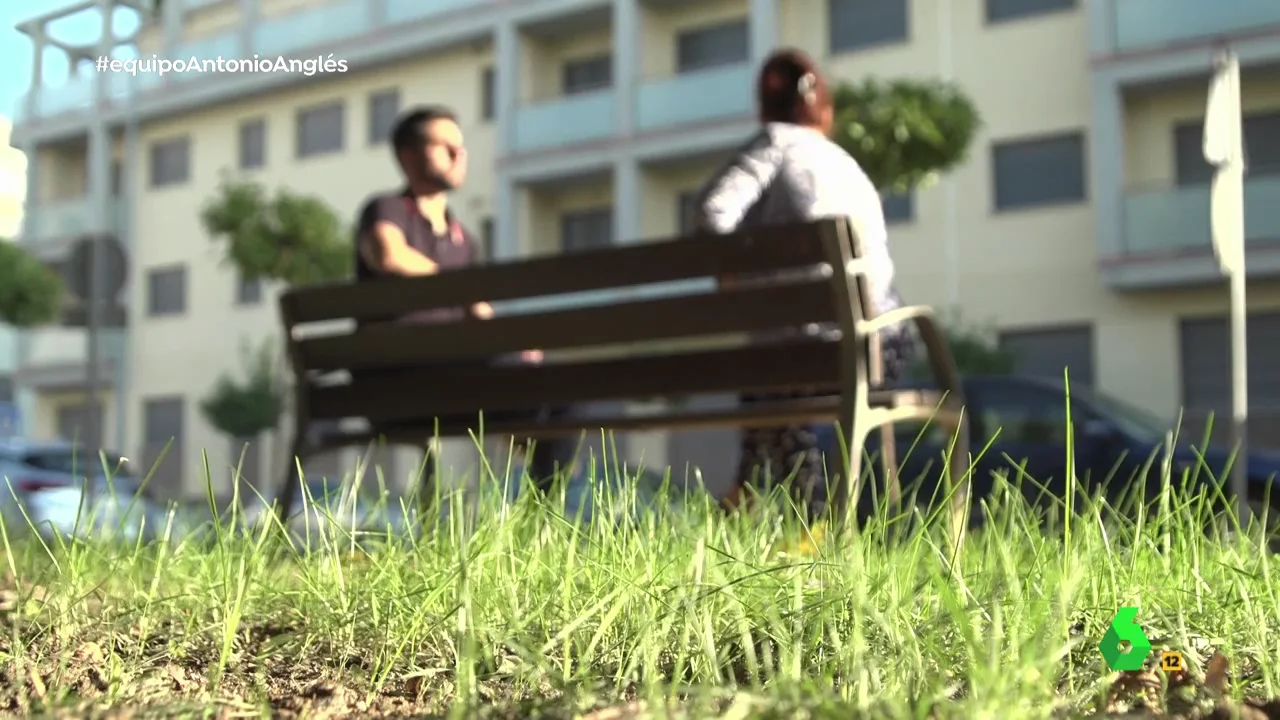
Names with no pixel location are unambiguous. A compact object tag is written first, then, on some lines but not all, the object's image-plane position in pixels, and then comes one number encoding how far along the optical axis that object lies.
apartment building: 19.67
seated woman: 3.98
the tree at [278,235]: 22.38
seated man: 4.32
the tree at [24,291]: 28.14
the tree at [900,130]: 17.03
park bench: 3.08
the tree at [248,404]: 28.53
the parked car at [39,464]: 12.74
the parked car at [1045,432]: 9.11
